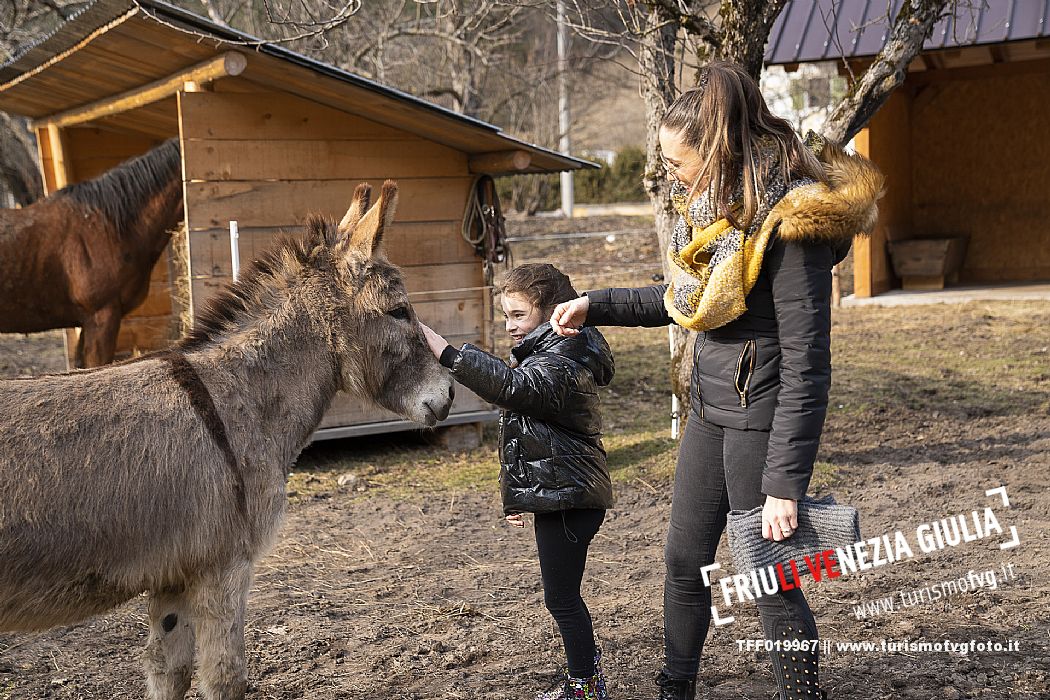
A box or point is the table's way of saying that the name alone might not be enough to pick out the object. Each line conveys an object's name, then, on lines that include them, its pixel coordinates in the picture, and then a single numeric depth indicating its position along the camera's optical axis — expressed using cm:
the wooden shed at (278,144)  589
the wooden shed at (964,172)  1349
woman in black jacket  265
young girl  323
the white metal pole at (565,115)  2117
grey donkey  266
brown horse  737
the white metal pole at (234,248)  624
